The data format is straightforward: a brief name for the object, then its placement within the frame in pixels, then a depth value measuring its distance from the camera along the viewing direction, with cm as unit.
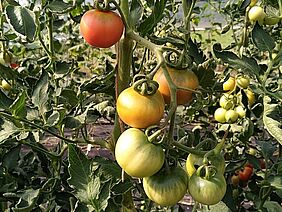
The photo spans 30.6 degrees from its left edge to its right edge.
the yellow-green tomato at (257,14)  123
